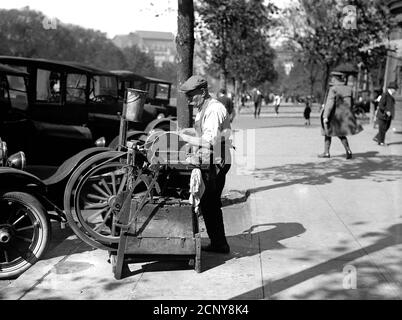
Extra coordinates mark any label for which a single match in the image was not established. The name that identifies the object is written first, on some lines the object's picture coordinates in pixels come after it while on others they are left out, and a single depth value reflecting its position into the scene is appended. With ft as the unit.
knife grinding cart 14.24
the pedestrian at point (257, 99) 102.01
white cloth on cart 14.21
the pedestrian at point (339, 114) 36.45
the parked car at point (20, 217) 14.46
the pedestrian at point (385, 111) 44.60
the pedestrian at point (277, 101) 111.94
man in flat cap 14.44
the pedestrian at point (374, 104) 65.59
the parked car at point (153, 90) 53.16
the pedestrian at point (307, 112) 74.45
